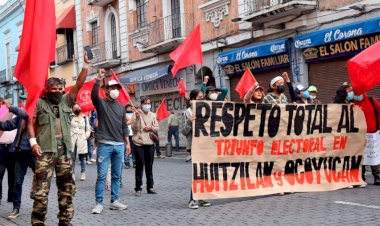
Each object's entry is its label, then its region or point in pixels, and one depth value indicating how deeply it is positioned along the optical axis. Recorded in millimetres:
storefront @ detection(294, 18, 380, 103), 14016
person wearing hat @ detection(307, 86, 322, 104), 12152
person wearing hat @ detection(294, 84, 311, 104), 11130
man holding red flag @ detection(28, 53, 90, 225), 6484
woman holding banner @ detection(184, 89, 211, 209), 8078
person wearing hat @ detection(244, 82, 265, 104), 8938
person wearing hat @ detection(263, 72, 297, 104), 8945
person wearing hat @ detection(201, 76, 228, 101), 8586
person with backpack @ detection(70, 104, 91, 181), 12688
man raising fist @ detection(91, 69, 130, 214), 7988
